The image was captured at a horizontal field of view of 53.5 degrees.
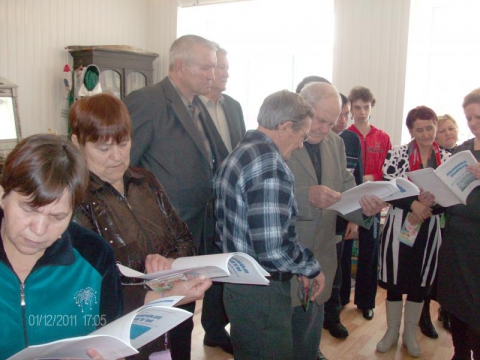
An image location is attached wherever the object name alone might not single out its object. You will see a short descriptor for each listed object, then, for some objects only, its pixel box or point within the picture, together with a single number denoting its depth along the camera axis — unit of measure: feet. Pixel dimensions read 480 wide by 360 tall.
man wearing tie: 7.45
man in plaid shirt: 5.35
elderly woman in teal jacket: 3.34
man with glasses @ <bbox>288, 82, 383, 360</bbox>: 6.41
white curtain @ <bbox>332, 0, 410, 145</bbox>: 15.38
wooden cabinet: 16.72
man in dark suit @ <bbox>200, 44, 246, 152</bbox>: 9.60
